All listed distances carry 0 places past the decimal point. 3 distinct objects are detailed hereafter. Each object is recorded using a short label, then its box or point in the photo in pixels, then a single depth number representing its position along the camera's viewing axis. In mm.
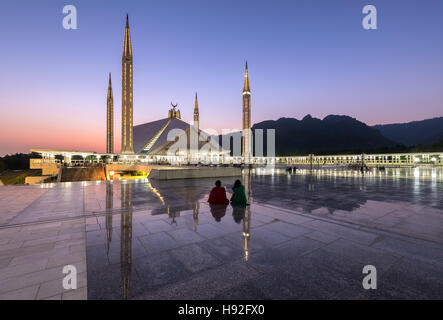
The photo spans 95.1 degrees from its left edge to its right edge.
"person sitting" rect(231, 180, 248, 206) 5938
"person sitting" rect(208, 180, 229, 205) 6020
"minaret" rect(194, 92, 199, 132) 104994
